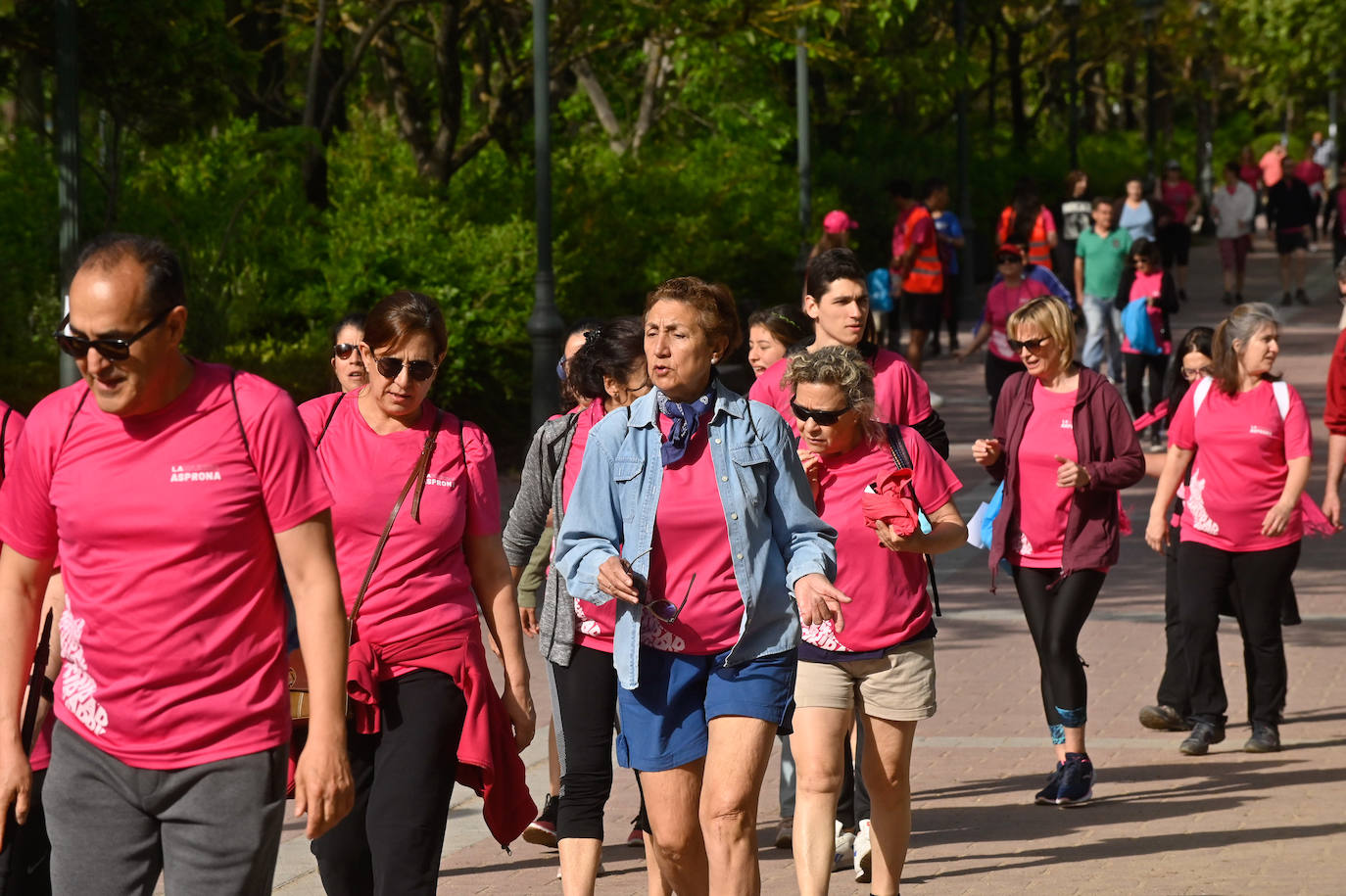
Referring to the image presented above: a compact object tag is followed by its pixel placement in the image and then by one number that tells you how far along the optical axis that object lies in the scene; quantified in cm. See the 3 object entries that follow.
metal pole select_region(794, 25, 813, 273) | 3843
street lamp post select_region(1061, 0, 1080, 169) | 5686
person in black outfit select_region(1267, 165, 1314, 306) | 4904
